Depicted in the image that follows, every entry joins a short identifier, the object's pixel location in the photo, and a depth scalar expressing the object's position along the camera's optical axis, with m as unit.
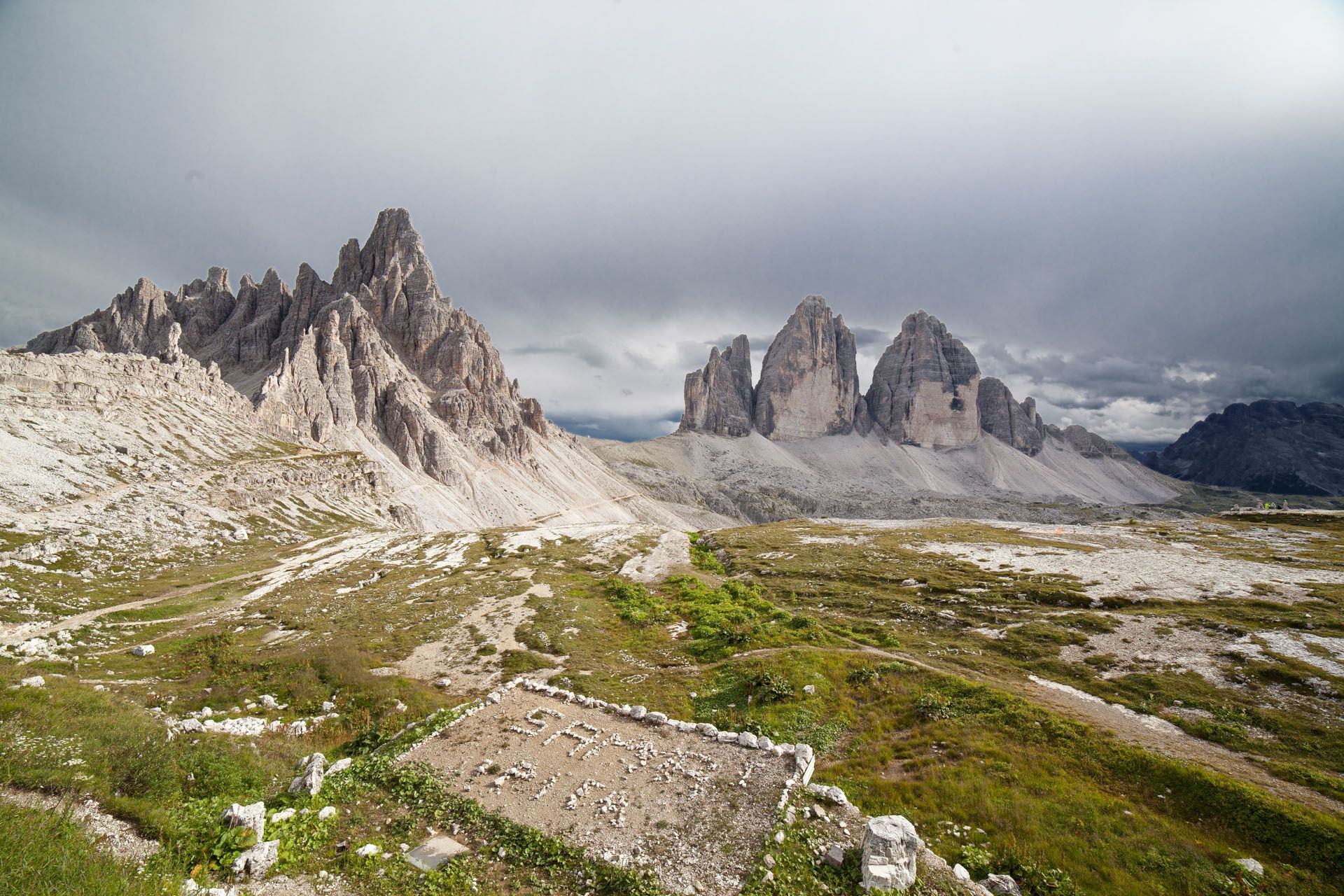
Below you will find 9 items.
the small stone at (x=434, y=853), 12.98
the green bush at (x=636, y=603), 35.69
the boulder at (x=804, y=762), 16.08
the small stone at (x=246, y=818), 12.53
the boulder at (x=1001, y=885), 12.23
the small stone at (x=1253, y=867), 12.45
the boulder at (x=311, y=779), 15.04
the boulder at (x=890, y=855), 11.81
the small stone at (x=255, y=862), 11.62
